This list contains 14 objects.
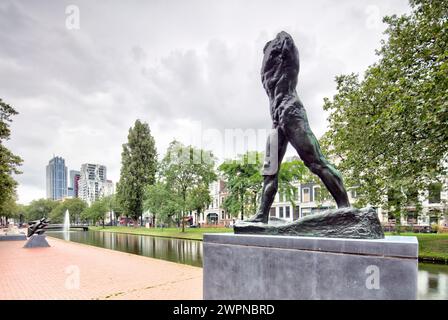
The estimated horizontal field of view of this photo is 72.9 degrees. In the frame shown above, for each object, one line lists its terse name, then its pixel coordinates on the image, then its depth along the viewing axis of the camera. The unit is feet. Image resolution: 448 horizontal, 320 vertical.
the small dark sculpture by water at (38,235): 62.18
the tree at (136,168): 164.35
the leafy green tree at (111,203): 199.69
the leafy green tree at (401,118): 31.71
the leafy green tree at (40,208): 285.45
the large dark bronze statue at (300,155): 14.43
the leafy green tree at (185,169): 110.42
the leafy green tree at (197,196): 110.22
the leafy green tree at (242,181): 84.33
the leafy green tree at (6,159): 66.23
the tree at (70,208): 245.04
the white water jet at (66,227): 179.09
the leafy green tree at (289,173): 75.61
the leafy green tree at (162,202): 106.32
